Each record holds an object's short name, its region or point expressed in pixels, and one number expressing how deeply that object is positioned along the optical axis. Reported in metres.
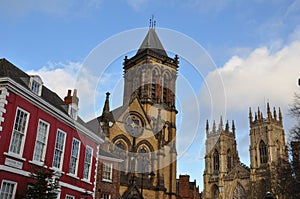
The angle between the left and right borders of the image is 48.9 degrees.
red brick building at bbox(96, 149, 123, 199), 24.58
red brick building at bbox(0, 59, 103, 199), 15.48
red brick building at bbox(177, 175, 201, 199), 53.91
